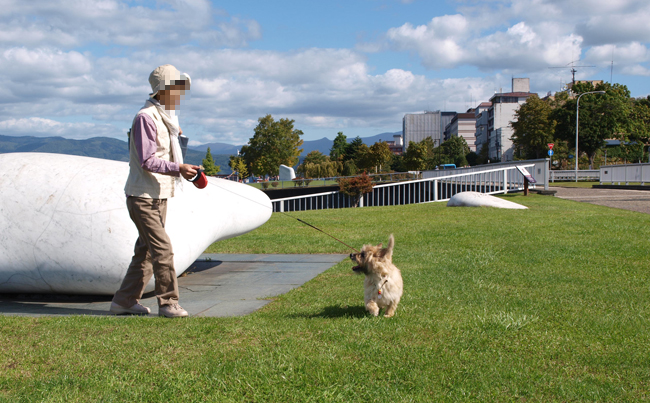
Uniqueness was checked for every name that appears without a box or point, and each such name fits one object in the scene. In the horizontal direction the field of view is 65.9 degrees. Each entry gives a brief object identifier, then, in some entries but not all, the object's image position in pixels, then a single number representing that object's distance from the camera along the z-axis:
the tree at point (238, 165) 82.38
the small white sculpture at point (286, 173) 57.97
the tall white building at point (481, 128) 147.88
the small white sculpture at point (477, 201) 16.03
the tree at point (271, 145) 61.50
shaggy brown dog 4.38
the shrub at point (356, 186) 25.73
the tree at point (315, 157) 100.19
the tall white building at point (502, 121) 119.12
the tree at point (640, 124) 62.33
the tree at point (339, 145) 114.65
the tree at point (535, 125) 63.75
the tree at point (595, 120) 58.59
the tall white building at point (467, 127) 177.50
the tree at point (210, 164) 90.20
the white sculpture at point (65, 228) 5.56
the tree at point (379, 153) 70.69
